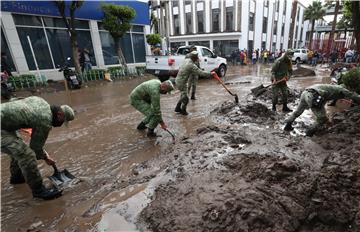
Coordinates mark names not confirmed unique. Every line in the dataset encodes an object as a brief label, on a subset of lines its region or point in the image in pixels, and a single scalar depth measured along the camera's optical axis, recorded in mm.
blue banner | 11172
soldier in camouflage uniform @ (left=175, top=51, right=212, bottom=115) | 6684
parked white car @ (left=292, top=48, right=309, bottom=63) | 23906
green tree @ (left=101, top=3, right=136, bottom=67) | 13434
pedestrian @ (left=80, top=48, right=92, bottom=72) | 13281
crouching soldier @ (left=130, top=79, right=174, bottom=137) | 4898
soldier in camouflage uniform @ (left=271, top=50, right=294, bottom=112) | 6398
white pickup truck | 11453
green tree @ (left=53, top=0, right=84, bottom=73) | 10968
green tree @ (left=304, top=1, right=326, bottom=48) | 36750
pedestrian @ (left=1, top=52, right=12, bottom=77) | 10172
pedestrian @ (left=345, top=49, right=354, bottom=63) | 18000
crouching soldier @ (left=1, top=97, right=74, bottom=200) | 2797
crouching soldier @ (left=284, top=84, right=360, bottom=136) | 4488
